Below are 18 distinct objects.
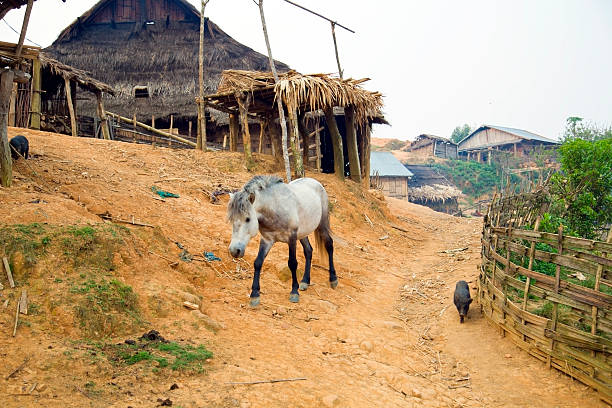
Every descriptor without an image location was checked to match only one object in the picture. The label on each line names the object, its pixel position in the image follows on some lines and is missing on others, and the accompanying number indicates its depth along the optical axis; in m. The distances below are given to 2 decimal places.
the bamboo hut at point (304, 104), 11.09
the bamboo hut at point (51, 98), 12.82
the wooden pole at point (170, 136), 18.46
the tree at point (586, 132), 33.81
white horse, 5.26
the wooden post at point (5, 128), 5.85
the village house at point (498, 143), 38.09
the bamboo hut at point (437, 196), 32.12
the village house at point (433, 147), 44.00
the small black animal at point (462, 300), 5.92
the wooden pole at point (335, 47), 14.75
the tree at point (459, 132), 57.33
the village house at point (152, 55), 22.86
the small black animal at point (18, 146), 7.22
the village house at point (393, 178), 31.25
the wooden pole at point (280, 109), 11.22
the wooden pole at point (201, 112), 13.06
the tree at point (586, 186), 9.58
